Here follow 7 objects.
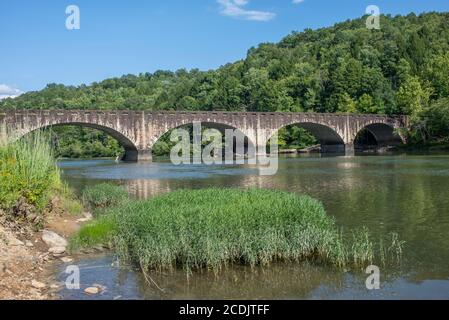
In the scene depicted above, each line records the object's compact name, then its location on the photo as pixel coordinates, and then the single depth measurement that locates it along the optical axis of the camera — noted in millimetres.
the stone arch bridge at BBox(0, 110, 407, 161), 68188
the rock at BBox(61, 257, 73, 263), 15002
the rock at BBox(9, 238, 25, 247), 14573
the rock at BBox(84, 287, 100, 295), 12028
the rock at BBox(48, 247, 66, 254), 15537
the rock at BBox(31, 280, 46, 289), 11978
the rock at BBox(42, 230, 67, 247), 16366
